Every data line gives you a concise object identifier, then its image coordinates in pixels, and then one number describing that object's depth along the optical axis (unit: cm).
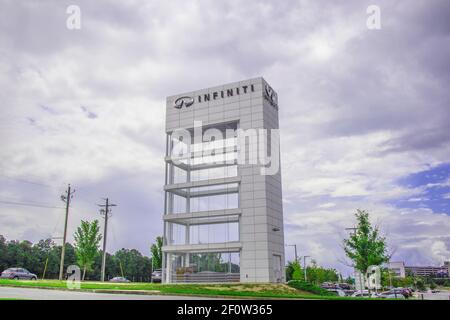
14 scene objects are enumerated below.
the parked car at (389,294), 4600
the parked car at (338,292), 4928
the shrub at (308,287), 4191
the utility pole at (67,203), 5531
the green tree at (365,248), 3772
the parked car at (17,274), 4825
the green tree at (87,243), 5775
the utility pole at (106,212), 6388
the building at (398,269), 9106
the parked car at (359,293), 4859
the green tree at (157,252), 7155
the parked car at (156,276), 5766
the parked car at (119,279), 6268
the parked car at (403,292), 4806
